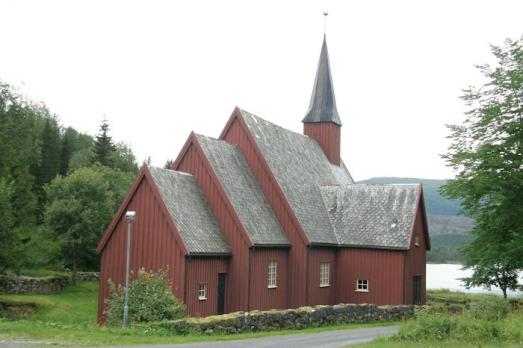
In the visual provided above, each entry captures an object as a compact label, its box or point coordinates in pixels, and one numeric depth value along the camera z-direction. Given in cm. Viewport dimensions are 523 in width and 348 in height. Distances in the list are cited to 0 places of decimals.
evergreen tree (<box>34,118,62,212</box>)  6606
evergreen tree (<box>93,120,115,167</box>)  7450
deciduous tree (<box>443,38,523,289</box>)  2959
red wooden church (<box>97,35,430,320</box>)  2695
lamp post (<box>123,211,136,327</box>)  2139
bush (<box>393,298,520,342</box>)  1741
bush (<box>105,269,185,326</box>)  2258
